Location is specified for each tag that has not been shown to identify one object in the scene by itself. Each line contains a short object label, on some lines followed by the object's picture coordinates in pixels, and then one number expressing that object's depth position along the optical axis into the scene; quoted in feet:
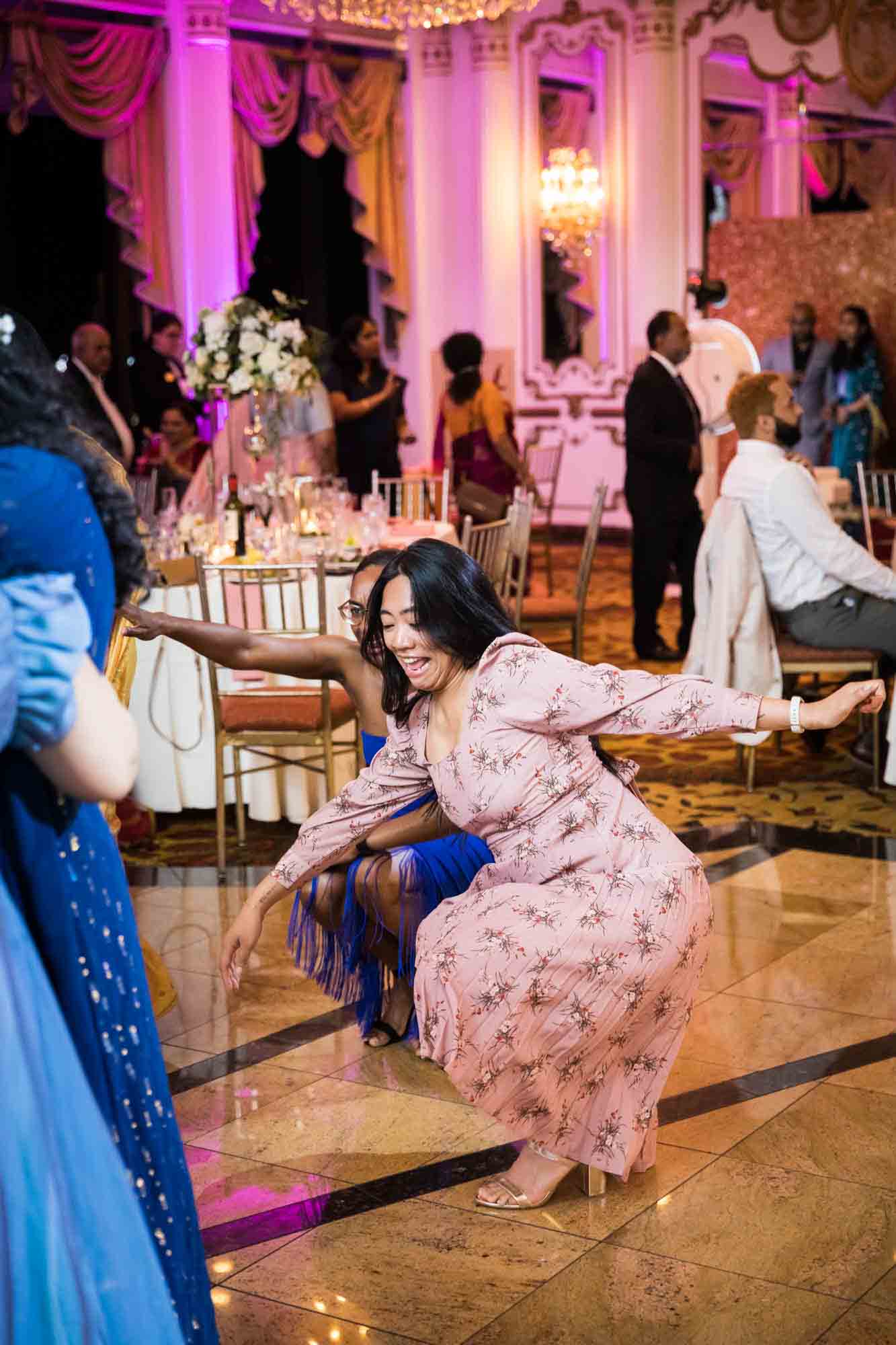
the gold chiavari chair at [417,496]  24.73
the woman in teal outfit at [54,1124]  4.94
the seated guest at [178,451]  29.19
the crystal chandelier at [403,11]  26.11
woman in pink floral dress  8.60
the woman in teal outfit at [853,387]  34.42
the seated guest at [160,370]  31.83
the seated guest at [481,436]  26.86
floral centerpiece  19.63
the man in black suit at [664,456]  26.12
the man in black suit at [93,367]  24.52
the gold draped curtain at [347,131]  35.83
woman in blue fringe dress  10.44
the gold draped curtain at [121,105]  31.68
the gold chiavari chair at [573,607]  21.47
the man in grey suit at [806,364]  34.88
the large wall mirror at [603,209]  37.37
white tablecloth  17.38
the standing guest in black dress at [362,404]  27.25
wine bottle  19.08
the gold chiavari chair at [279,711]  15.58
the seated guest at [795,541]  17.69
